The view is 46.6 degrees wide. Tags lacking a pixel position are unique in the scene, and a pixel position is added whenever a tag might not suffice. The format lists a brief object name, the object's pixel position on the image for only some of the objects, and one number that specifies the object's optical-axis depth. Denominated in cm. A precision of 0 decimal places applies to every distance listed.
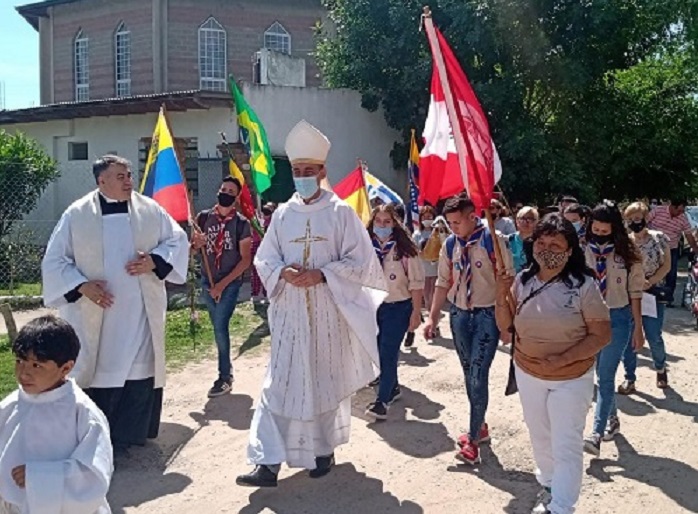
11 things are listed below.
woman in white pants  427
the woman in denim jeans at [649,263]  702
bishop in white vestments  529
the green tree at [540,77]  1756
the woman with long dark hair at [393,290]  680
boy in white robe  296
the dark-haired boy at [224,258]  745
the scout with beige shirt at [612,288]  573
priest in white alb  562
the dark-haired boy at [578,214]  653
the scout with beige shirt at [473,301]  550
